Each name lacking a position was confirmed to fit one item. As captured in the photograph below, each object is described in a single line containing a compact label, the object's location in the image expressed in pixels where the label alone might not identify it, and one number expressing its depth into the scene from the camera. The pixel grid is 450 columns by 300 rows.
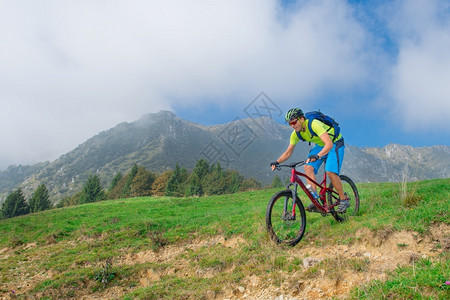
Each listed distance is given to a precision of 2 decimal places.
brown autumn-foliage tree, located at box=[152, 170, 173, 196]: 69.12
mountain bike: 5.54
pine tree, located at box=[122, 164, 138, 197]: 73.31
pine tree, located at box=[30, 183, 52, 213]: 74.79
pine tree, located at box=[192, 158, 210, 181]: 77.81
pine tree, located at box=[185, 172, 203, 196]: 64.45
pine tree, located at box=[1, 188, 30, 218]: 65.06
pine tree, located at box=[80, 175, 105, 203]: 74.06
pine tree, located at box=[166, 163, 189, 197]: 65.38
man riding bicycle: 5.65
